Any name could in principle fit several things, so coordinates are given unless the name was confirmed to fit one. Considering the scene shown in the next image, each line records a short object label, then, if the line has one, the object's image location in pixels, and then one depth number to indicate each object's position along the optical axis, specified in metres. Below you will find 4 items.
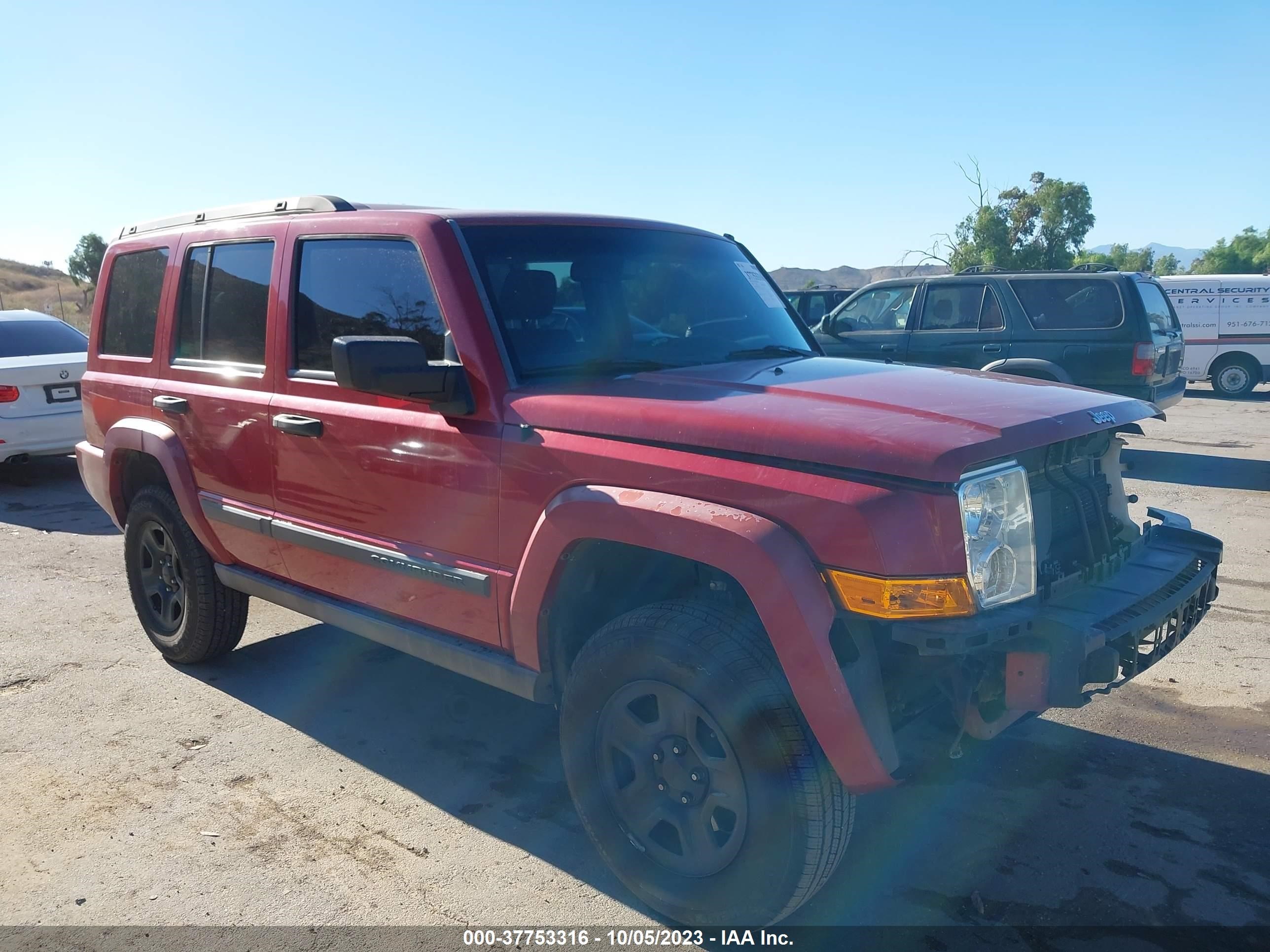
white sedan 8.89
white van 15.98
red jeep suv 2.40
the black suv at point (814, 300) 17.45
